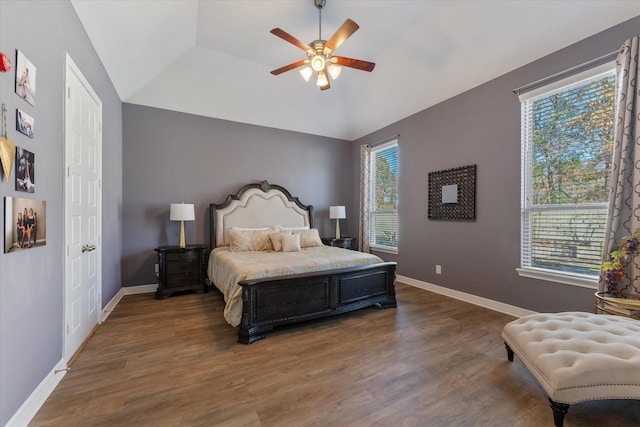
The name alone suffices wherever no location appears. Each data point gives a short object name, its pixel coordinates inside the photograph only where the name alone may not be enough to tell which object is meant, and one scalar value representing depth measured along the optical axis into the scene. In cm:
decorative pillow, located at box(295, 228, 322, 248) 455
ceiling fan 258
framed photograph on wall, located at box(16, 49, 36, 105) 147
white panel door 214
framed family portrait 139
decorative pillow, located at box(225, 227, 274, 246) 449
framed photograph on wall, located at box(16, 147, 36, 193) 149
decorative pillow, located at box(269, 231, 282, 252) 410
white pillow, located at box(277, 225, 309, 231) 479
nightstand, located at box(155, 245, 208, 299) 386
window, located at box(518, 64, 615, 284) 259
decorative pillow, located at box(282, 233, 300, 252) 406
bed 265
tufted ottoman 143
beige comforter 267
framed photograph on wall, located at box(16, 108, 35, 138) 149
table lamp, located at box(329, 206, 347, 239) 542
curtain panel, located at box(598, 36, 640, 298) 227
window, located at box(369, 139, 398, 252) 509
